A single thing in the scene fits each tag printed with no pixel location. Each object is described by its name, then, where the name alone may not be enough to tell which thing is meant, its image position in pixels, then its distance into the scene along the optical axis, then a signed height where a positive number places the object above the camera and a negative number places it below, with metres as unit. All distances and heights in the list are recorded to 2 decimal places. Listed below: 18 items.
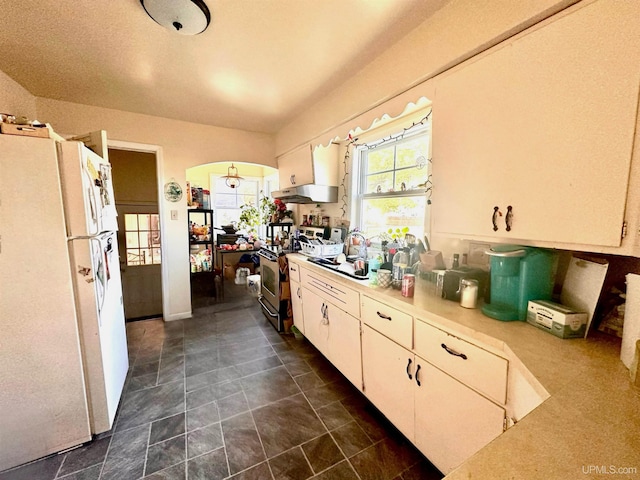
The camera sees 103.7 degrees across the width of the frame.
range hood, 2.68 +0.25
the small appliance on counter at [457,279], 1.36 -0.36
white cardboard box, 0.99 -0.43
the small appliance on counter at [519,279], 1.14 -0.31
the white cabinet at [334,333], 1.83 -0.98
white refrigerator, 1.28 -0.46
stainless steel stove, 2.87 -0.85
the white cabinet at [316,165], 2.78 +0.57
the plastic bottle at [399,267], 1.61 -0.34
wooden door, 3.32 -0.58
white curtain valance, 1.55 +0.75
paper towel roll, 0.79 -0.35
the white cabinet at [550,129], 0.86 +0.34
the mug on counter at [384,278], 1.64 -0.42
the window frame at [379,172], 1.98 +0.44
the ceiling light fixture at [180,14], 1.29 +1.09
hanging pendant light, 4.96 +0.76
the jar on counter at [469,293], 1.27 -0.41
